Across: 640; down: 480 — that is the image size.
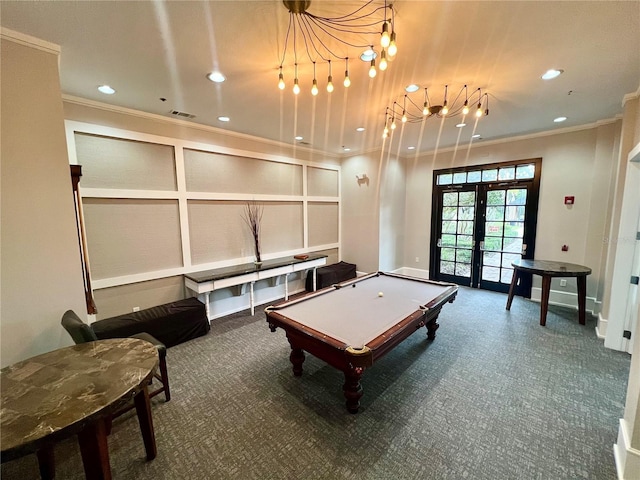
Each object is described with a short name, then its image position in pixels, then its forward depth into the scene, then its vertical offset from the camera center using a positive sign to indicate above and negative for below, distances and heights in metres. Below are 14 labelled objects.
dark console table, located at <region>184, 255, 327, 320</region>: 3.62 -0.94
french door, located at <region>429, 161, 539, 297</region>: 4.69 -0.29
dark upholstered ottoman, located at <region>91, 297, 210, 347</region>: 2.81 -1.26
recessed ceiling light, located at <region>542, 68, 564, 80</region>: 2.40 +1.28
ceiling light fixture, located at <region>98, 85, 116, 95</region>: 2.64 +1.28
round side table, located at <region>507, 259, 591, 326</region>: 3.54 -0.86
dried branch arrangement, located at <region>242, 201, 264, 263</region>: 4.47 -0.10
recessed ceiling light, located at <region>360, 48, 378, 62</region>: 2.02 +1.24
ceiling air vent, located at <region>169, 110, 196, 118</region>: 3.35 +1.30
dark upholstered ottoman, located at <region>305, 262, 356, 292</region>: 5.09 -1.25
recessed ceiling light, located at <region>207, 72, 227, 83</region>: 2.42 +1.29
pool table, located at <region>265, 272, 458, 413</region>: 1.95 -0.96
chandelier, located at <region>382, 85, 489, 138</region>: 2.85 +1.30
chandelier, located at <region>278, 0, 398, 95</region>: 1.64 +1.29
